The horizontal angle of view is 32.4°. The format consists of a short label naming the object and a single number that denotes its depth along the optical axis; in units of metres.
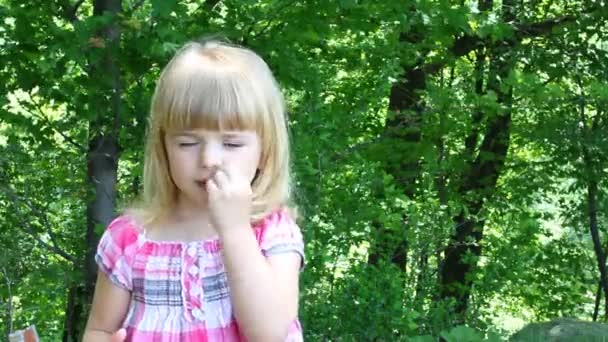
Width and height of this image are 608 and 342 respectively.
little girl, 1.66
